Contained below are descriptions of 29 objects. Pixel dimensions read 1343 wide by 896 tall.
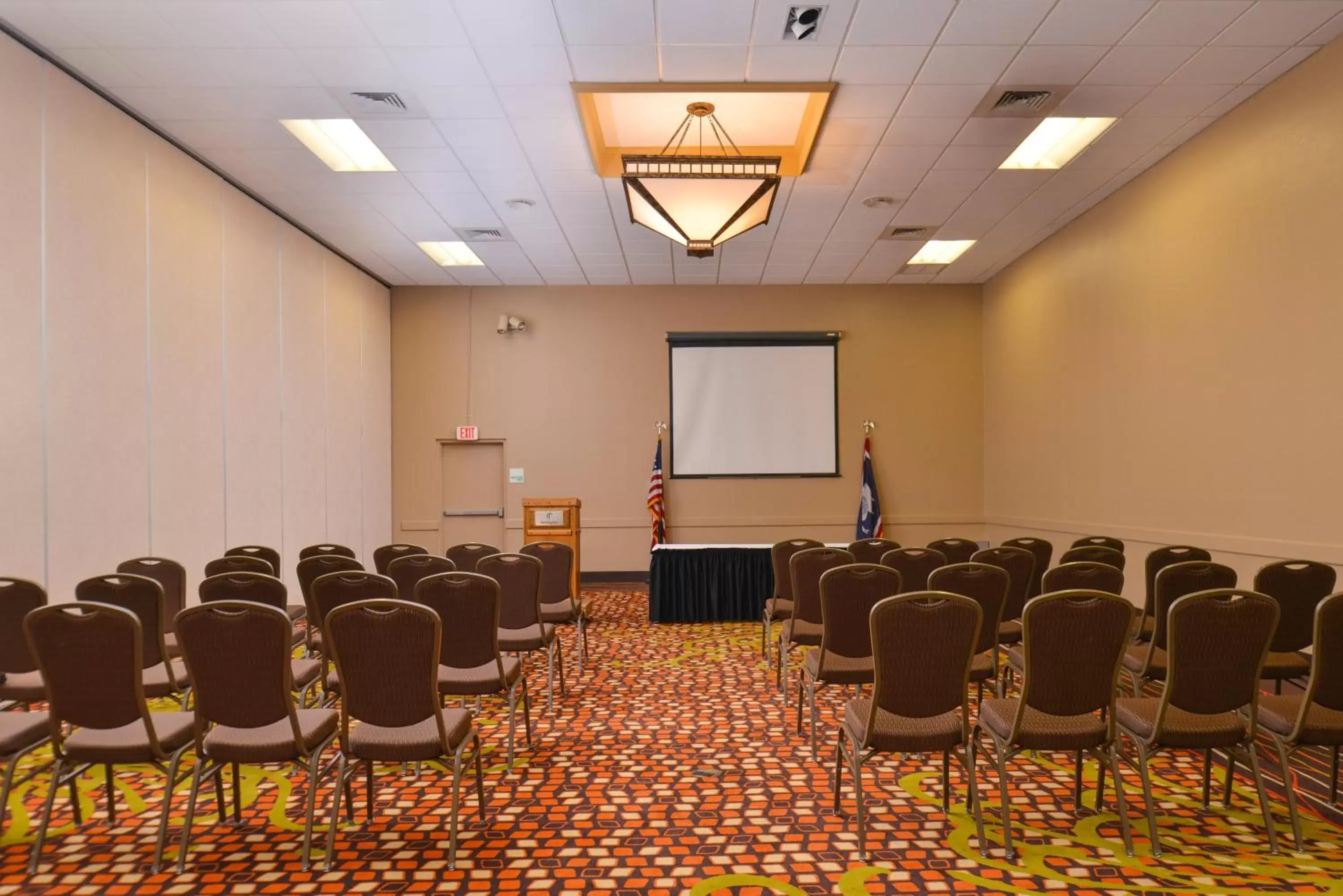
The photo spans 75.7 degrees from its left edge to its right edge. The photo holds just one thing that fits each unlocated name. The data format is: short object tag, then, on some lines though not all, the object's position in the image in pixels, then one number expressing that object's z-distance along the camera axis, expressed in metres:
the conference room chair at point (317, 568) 5.26
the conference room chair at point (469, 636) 4.11
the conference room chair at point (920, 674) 3.33
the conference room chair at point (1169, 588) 4.31
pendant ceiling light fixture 6.18
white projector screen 12.41
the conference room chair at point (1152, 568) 5.06
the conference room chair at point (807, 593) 5.45
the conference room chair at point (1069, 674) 3.26
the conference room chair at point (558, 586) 6.41
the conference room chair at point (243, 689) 3.16
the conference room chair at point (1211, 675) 3.25
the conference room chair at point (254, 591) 4.45
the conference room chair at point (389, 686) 3.25
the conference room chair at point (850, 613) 4.36
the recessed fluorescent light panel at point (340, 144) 6.88
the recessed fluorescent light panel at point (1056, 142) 7.02
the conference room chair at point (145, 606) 4.14
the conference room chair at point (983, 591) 4.37
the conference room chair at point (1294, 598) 4.37
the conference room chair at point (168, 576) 5.06
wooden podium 10.13
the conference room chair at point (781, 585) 6.52
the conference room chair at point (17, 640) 3.87
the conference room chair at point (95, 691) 3.10
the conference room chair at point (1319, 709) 3.28
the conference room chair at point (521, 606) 5.29
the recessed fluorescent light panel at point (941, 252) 10.45
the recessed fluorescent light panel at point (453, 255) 10.40
